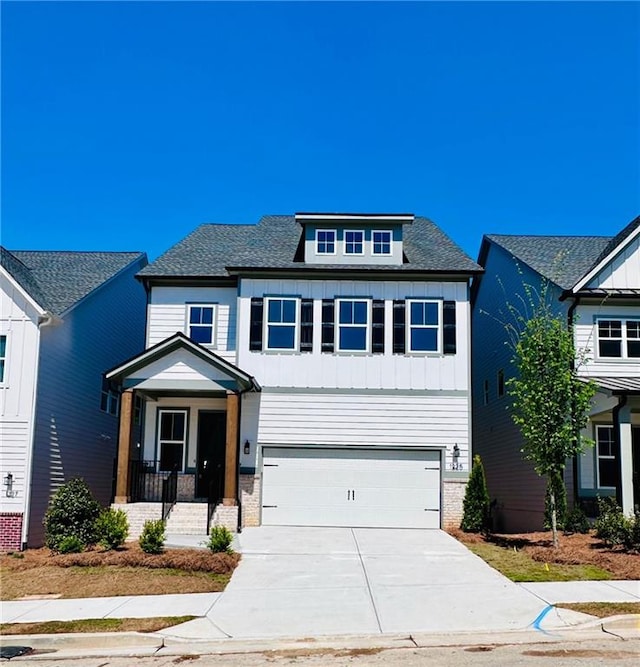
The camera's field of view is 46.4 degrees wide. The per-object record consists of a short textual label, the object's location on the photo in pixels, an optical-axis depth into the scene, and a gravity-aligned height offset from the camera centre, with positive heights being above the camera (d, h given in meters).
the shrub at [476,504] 19.09 -1.49
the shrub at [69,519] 16.27 -1.76
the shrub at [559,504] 17.29 -1.36
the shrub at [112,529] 15.62 -1.90
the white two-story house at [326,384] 20.36 +1.63
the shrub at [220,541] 15.02 -2.02
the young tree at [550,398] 15.94 +1.04
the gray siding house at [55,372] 18.91 +1.79
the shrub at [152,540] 14.88 -1.99
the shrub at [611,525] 15.36 -1.59
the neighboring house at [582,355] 18.89 +2.65
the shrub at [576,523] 17.84 -1.80
